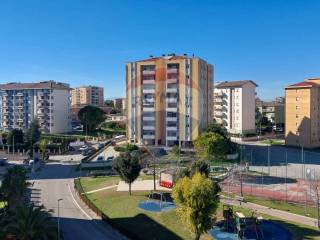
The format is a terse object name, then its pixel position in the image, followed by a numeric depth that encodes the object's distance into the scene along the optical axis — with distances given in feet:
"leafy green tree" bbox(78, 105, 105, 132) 248.89
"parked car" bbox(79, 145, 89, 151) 198.29
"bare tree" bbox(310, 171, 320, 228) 105.30
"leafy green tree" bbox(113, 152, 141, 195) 97.18
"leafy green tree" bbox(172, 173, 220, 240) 59.05
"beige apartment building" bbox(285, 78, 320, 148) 199.46
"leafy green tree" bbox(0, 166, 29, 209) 74.00
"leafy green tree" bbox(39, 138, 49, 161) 172.78
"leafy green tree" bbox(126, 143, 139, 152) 168.40
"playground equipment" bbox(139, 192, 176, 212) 85.66
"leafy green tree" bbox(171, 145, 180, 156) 165.92
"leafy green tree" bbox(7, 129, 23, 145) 195.52
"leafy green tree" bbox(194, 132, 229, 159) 137.86
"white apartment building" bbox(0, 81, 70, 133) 250.93
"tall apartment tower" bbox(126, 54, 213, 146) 181.67
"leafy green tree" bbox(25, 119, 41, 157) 196.54
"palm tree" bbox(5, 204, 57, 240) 54.17
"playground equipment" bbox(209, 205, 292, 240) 68.60
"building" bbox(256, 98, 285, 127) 294.08
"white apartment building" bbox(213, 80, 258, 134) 247.08
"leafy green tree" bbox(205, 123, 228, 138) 163.45
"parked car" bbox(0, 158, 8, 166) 160.22
